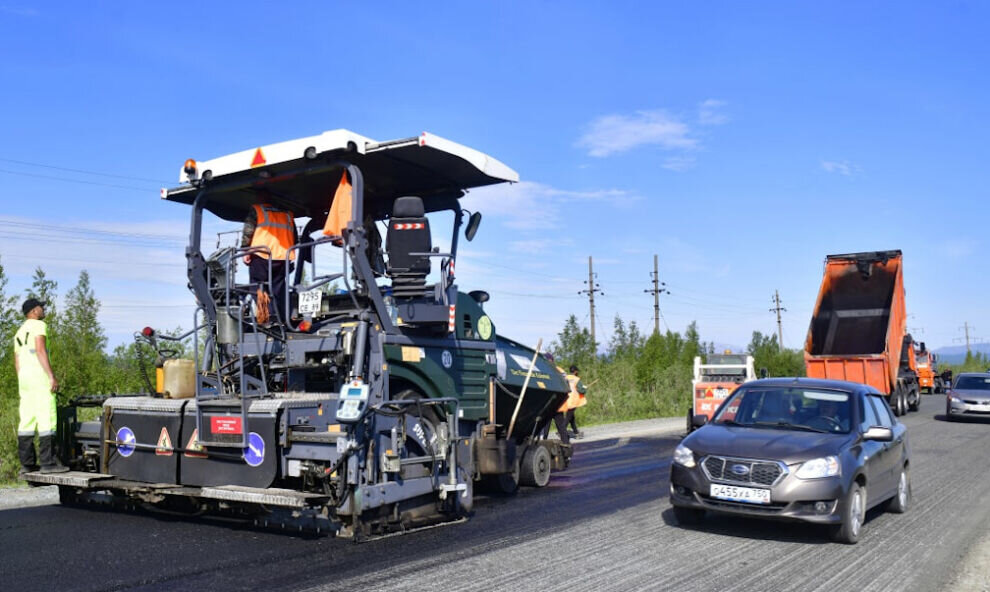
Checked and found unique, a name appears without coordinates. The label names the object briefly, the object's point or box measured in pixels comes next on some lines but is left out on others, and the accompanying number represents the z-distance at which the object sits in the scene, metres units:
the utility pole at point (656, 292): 57.73
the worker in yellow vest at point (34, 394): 8.27
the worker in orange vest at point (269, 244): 8.13
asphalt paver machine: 7.00
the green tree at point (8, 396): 12.75
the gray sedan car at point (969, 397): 23.25
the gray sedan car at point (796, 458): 7.19
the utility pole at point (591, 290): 55.90
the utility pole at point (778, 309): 79.31
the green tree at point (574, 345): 34.91
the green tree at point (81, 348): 24.95
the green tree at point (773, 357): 49.09
